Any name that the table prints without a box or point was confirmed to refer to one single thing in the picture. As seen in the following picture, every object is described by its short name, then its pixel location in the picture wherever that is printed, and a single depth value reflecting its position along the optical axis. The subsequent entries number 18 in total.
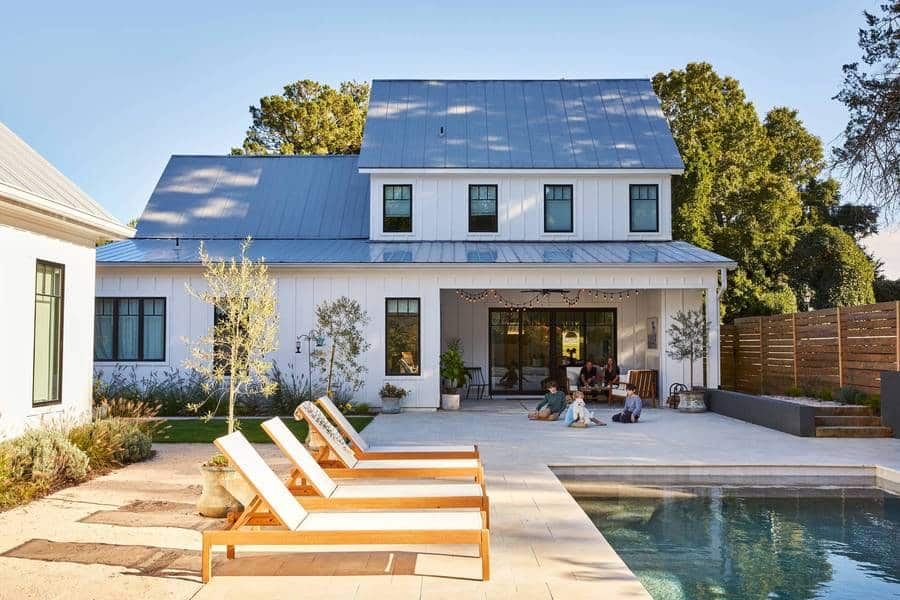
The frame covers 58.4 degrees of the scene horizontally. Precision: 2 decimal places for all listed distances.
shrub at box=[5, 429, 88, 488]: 8.62
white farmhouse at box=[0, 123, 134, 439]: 9.74
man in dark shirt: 20.05
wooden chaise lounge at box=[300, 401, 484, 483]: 8.12
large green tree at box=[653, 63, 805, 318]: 31.23
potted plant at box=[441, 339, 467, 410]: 18.34
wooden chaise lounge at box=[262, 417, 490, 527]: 6.42
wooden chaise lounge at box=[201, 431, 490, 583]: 5.46
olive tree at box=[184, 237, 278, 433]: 8.84
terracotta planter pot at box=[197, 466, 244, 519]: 7.56
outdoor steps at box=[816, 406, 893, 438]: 13.80
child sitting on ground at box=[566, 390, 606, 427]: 15.18
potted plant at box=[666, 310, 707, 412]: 18.08
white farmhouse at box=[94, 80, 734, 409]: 18.45
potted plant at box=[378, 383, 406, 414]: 17.89
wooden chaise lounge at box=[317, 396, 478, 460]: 9.12
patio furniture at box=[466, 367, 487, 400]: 21.81
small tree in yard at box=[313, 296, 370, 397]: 17.39
